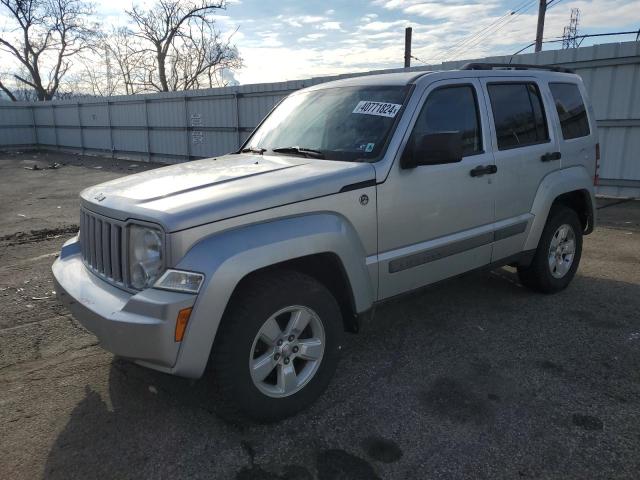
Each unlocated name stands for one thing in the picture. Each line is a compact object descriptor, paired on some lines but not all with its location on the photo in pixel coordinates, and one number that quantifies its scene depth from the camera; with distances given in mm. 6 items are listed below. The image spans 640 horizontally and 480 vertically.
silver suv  2457
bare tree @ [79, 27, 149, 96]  37719
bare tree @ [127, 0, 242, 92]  35812
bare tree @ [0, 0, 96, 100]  35125
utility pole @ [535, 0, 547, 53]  18594
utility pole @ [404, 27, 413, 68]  21108
